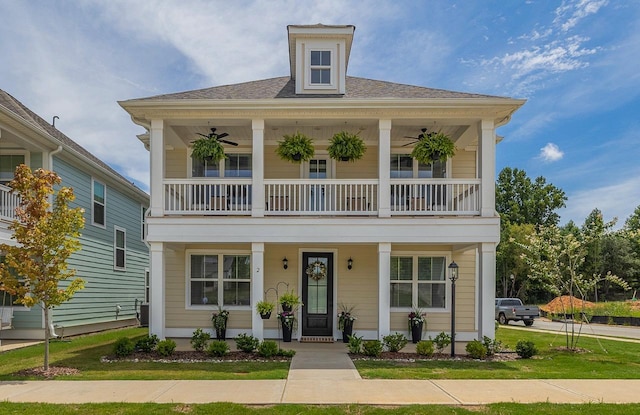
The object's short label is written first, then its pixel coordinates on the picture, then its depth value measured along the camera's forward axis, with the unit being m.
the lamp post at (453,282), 9.28
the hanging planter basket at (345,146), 9.95
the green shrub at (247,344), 9.09
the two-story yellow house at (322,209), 9.71
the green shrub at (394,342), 9.26
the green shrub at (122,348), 8.94
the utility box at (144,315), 16.25
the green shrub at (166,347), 8.92
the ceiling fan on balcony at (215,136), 10.19
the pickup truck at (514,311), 21.19
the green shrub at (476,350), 9.01
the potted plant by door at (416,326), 10.98
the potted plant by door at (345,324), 11.09
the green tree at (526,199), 43.00
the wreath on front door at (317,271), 11.66
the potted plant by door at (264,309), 9.30
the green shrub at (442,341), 9.34
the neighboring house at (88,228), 11.60
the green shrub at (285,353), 8.90
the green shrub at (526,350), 9.29
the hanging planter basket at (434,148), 9.93
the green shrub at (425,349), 9.05
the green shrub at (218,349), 8.92
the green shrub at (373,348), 8.99
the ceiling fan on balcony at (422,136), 10.23
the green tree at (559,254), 10.30
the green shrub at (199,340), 9.35
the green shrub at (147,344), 9.16
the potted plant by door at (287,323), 10.50
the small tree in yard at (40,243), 7.61
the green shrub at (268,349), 8.78
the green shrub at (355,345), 9.18
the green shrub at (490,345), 9.25
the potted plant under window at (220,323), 11.13
